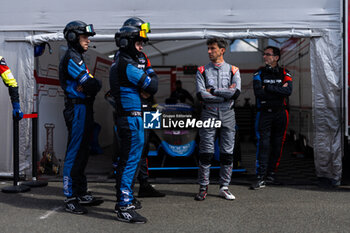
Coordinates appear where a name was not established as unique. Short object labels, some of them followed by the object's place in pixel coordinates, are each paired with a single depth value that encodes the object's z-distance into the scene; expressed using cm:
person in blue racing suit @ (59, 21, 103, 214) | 404
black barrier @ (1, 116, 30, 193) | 514
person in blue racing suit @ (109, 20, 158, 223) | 365
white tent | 535
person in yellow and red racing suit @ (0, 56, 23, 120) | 492
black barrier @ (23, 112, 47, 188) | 535
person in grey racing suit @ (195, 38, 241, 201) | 456
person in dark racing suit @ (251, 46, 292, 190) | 529
